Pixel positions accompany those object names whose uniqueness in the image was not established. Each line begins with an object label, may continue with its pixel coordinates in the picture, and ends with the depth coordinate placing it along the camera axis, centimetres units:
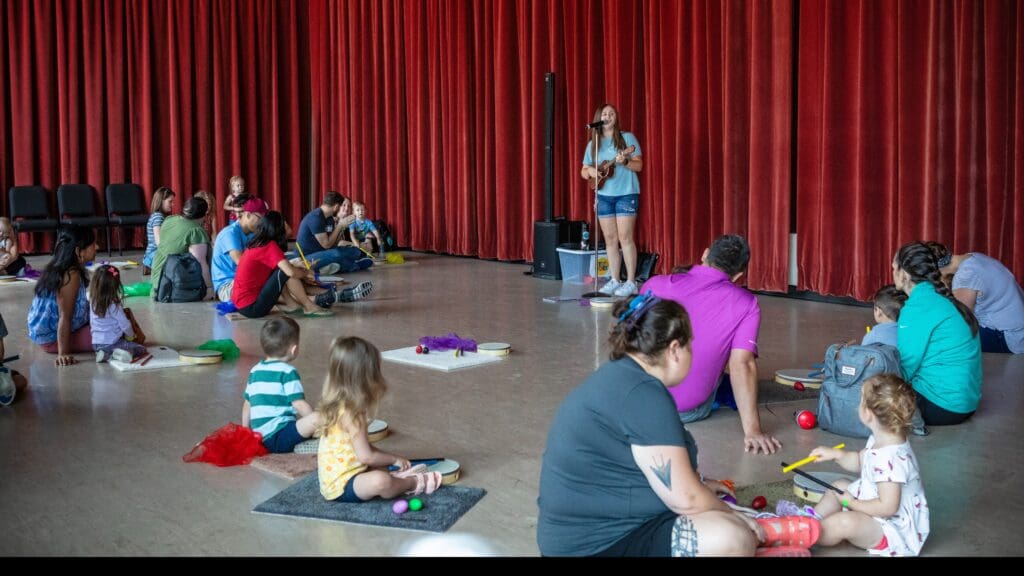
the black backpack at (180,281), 794
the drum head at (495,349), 573
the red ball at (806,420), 419
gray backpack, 399
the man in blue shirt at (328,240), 963
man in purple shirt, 392
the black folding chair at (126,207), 1158
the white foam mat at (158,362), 542
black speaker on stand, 932
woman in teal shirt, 402
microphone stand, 803
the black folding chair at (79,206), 1141
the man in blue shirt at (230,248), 765
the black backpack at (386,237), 1182
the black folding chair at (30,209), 1113
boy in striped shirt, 380
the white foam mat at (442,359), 543
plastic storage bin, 903
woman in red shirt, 706
